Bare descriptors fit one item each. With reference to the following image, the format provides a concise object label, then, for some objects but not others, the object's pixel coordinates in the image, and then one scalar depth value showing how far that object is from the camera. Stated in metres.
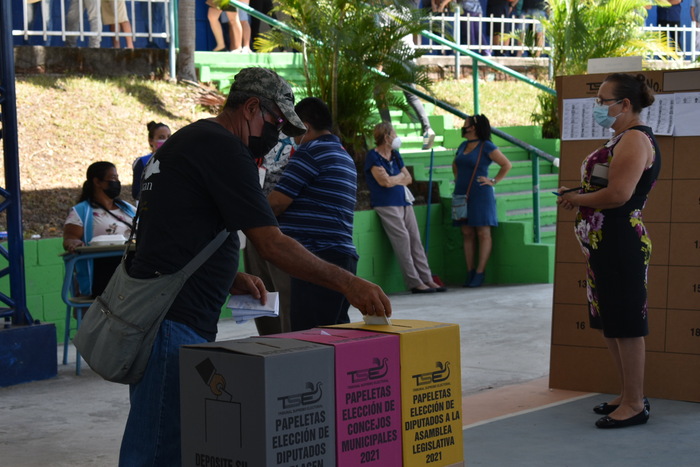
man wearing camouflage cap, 5.28
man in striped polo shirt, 8.72
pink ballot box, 4.95
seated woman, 12.35
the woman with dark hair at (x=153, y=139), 14.37
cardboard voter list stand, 9.83
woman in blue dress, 18.38
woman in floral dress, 8.64
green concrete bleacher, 18.52
